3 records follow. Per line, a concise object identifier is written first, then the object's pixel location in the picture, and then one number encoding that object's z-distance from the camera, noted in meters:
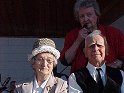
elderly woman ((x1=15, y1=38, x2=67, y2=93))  3.43
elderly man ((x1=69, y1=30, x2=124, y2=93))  3.39
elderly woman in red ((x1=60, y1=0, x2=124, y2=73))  3.72
